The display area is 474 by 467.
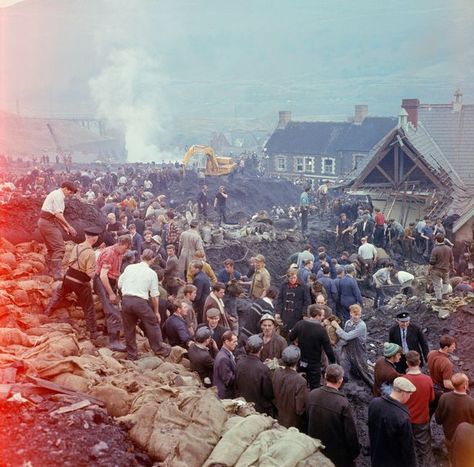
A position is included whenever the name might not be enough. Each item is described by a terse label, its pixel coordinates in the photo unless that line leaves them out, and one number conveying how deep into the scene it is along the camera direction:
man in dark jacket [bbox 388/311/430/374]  8.60
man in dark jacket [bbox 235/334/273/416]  7.11
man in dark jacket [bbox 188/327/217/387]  7.78
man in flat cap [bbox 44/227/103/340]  8.55
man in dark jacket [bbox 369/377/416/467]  5.95
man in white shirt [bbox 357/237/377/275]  17.25
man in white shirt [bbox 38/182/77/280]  10.21
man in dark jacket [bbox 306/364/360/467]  6.14
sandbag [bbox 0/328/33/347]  7.59
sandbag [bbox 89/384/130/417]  6.32
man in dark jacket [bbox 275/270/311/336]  10.26
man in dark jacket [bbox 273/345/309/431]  6.84
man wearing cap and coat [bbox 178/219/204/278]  12.75
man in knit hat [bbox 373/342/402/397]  7.41
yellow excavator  37.56
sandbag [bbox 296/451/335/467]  5.40
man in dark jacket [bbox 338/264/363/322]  11.75
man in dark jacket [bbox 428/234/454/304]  13.72
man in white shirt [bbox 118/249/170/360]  8.20
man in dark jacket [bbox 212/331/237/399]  7.41
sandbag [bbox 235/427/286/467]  5.34
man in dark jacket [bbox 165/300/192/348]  8.89
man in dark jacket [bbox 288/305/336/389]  8.22
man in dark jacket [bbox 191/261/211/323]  10.78
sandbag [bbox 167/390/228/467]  5.51
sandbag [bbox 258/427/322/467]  5.30
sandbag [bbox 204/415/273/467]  5.42
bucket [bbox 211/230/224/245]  20.79
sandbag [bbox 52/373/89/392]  6.52
